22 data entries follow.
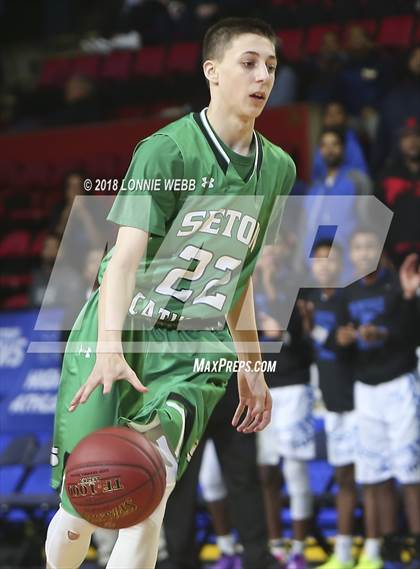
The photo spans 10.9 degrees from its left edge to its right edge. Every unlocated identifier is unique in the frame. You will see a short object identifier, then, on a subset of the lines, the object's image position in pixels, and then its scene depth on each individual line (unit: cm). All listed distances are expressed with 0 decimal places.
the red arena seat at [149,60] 1963
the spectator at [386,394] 1133
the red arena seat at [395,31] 1667
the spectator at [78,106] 1673
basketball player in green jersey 756
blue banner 1377
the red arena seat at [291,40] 1743
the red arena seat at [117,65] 1970
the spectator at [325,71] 1474
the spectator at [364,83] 1481
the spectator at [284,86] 1406
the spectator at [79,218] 959
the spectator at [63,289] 1112
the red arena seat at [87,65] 2030
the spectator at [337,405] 1146
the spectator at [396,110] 1342
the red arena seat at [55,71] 2037
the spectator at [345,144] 1188
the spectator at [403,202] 1159
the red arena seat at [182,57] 1861
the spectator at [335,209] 1035
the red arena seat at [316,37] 1749
